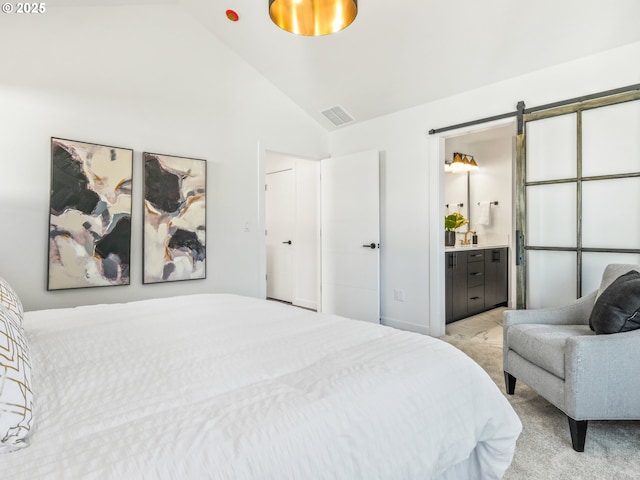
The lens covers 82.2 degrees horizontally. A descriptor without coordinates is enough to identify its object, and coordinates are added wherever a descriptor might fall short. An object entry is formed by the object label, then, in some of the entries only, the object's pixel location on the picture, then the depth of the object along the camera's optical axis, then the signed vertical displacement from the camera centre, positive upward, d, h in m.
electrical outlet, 3.86 -0.52
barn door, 2.53 +0.37
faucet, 5.07 +0.14
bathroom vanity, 3.98 -0.43
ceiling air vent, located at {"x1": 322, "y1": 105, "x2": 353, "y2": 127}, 4.07 +1.48
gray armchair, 1.69 -0.62
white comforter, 0.67 -0.36
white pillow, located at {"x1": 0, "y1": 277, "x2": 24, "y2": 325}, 1.31 -0.20
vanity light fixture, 4.98 +1.13
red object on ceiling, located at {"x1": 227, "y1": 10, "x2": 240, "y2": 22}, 3.13 +1.98
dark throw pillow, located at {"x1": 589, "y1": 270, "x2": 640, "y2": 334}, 1.73 -0.31
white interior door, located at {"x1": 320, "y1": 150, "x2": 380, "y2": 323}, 3.93 +0.12
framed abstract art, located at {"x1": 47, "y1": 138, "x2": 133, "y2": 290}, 2.60 +0.23
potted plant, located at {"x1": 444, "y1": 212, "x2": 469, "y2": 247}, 4.48 +0.25
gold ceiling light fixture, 1.76 +1.14
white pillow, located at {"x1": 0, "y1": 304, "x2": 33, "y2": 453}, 0.67 -0.29
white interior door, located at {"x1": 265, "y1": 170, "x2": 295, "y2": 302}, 5.36 +0.20
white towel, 5.28 +0.46
